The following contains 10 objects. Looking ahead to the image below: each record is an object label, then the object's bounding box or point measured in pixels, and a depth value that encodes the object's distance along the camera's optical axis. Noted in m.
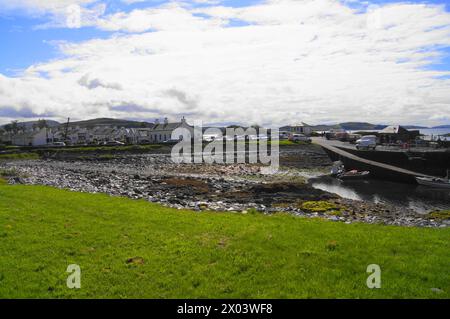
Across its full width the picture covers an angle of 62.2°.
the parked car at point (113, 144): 103.16
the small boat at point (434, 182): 41.94
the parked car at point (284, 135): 122.05
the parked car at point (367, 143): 68.81
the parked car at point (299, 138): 103.56
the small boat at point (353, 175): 51.14
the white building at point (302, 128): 155.00
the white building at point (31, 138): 119.06
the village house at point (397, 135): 87.75
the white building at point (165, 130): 133.06
